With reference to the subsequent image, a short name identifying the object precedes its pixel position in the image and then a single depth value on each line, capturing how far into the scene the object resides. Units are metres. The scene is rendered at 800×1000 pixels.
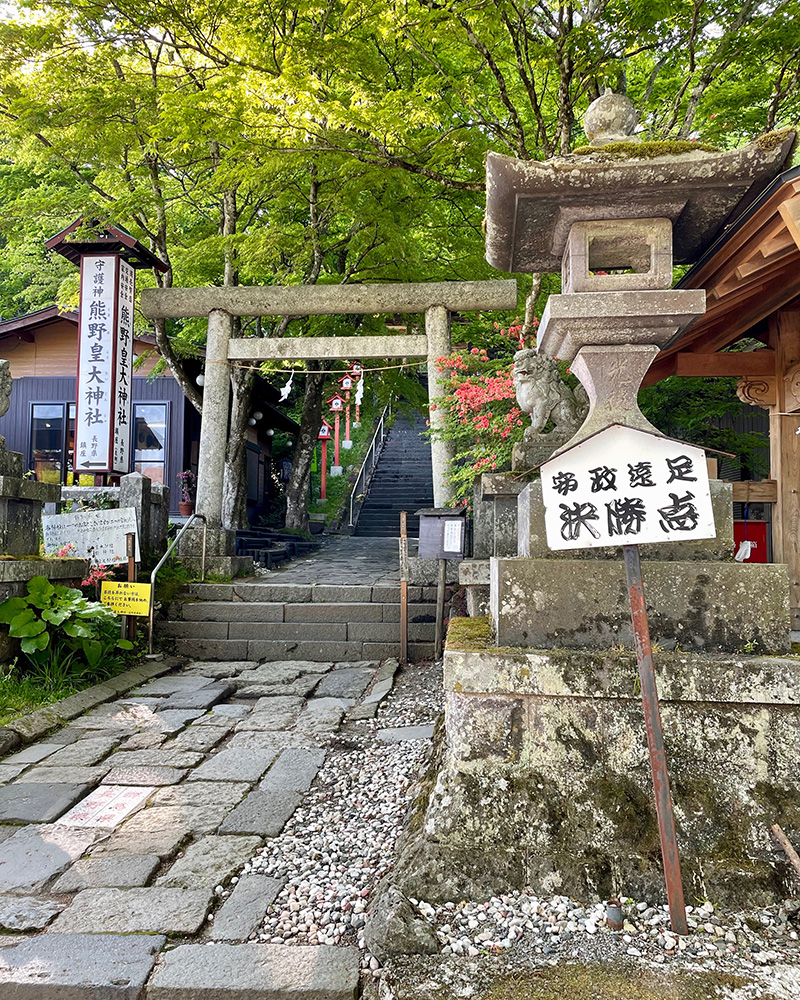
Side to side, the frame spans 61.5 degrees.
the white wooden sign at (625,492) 2.65
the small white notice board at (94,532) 8.35
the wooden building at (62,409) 16.73
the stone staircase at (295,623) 8.54
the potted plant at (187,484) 16.47
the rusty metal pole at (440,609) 8.06
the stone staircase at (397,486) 20.53
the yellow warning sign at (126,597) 7.80
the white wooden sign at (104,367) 10.22
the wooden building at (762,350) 5.13
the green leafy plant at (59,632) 6.40
